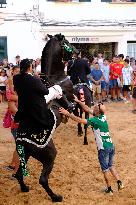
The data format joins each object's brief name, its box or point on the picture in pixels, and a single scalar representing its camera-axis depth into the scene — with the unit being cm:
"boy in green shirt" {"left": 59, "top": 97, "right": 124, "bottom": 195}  698
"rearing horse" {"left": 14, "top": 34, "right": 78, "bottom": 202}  645
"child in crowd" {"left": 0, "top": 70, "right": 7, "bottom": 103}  1736
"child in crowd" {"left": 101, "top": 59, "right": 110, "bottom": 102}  1764
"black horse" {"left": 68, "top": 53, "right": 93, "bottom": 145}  1079
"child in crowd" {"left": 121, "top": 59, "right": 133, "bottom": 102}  1750
